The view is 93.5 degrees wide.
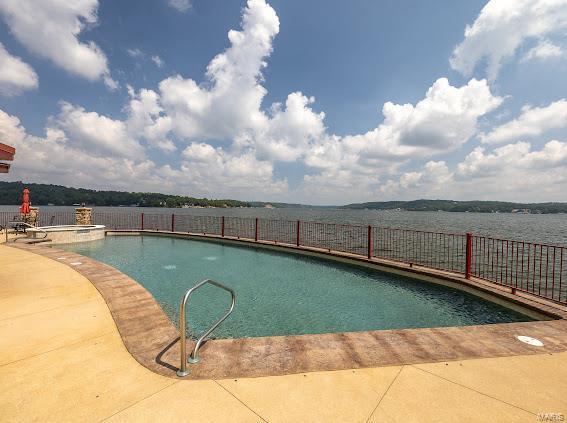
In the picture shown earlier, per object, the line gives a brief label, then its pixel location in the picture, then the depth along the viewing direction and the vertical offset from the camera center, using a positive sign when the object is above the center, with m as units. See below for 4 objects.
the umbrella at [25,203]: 16.61 -0.14
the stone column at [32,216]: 17.56 -1.05
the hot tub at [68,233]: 14.42 -1.77
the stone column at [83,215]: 18.50 -0.90
